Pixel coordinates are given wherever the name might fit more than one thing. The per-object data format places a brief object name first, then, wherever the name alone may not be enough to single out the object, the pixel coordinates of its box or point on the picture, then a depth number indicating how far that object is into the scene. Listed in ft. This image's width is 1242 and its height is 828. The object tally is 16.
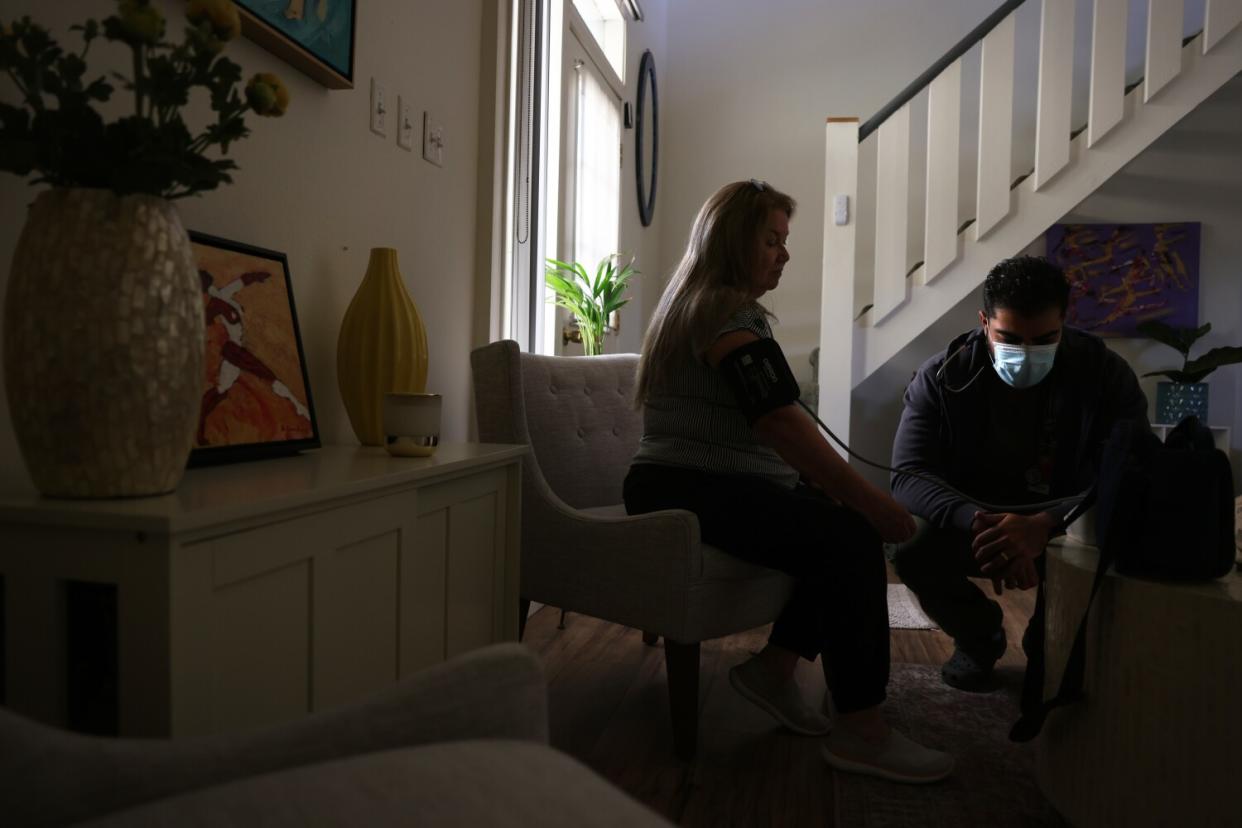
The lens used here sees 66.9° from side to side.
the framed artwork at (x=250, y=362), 4.09
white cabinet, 2.59
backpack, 4.06
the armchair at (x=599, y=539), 5.63
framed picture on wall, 4.60
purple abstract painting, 14.73
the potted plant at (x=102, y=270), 2.65
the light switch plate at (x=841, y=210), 12.51
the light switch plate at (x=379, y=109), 5.93
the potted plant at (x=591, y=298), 9.56
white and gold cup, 4.44
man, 6.86
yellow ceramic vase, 5.10
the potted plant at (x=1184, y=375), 13.80
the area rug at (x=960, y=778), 5.01
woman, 5.50
